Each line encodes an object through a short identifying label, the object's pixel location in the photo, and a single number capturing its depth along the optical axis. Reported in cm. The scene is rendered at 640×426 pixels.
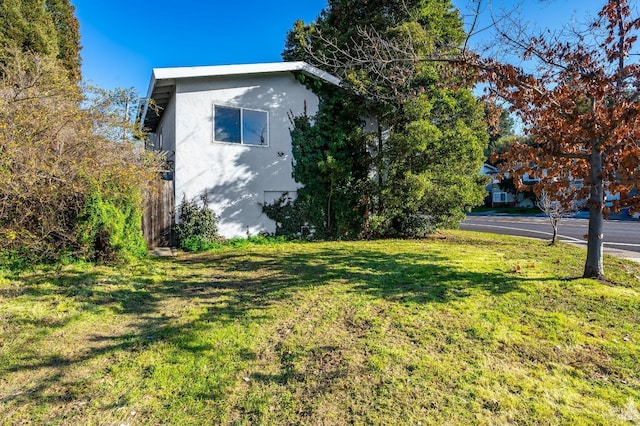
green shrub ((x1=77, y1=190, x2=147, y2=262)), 634
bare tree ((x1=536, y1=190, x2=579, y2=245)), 1030
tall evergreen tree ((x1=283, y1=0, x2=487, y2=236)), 1020
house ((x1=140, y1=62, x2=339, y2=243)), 968
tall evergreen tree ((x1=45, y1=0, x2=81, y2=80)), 1973
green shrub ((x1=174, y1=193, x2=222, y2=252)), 945
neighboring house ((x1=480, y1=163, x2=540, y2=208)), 3753
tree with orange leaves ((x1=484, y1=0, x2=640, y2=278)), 503
